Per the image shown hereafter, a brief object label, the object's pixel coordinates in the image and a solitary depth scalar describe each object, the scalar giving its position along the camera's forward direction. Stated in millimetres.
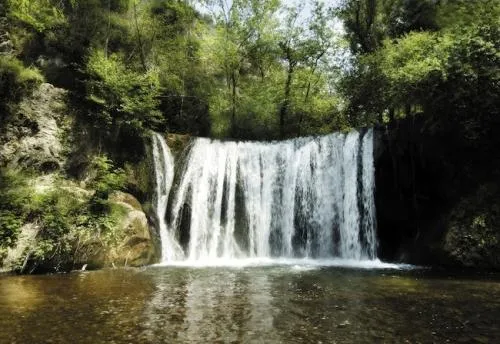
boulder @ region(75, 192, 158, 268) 13047
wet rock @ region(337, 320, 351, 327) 6348
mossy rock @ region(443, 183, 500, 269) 13156
